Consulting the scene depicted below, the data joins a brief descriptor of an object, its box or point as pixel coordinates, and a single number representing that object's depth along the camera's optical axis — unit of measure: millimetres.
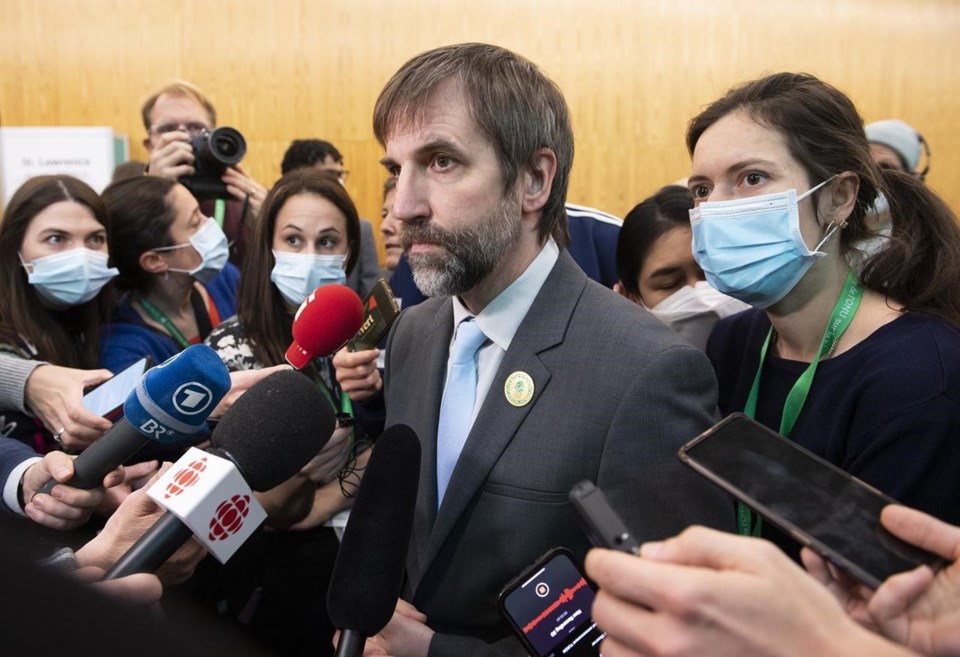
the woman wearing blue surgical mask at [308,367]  1943
